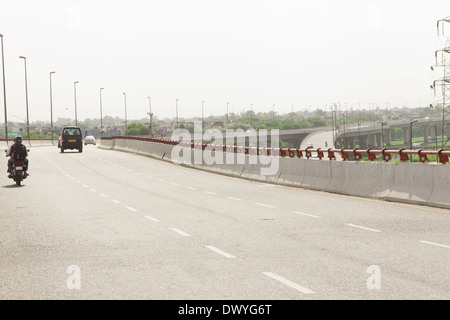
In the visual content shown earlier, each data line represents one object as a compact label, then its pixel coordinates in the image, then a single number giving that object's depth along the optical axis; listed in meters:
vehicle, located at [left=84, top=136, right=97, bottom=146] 86.56
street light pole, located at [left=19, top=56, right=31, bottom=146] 84.44
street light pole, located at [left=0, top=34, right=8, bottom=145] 66.51
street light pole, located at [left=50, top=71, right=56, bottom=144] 100.50
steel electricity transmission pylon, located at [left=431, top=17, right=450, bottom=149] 90.75
